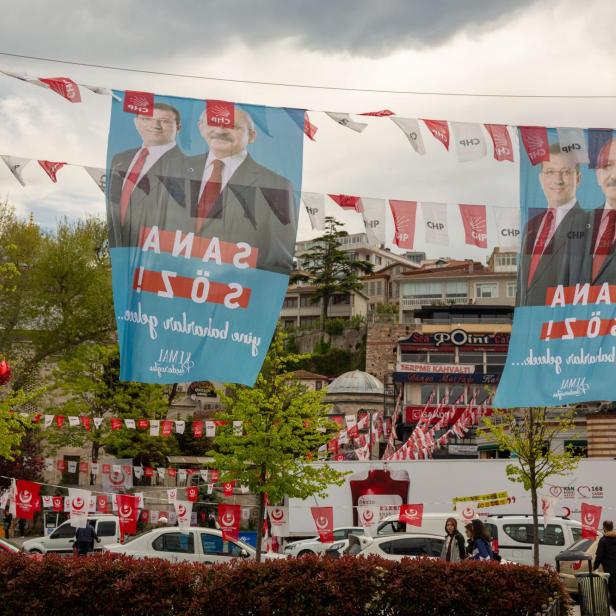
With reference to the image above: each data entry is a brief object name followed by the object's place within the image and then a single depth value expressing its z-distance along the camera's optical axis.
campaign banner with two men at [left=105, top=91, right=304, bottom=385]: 12.93
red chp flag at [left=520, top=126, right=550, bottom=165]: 15.02
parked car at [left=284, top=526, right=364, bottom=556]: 28.81
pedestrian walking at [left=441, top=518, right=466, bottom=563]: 15.09
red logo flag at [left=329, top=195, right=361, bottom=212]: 16.28
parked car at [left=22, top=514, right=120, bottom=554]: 29.38
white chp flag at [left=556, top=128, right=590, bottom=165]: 14.92
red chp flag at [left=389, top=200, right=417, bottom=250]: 16.11
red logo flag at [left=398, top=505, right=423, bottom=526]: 23.81
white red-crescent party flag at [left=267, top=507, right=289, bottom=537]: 24.98
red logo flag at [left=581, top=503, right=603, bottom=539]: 24.91
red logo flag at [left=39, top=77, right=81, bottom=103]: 13.78
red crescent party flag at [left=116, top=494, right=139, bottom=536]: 25.33
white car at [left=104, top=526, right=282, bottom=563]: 21.14
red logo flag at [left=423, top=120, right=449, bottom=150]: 15.36
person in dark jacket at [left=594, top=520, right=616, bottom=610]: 13.87
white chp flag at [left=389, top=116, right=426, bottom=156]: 15.40
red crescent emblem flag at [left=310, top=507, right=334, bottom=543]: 23.95
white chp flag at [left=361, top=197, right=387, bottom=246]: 16.05
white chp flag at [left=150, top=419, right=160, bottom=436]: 36.29
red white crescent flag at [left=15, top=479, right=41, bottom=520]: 25.23
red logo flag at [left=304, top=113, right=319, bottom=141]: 14.05
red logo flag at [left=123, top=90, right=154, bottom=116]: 13.29
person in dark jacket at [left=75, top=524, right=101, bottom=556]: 22.23
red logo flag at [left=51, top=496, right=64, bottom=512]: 29.72
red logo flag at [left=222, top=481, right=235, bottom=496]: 30.66
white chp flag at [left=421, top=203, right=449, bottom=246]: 15.98
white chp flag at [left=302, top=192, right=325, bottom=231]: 16.00
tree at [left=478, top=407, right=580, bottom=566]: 25.27
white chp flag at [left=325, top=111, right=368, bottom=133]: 15.13
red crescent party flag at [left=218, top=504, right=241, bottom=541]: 22.55
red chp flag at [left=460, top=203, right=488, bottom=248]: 15.66
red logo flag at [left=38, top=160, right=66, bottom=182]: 15.64
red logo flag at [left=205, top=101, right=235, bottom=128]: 13.52
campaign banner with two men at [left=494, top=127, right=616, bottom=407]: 14.62
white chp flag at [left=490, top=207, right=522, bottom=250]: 15.30
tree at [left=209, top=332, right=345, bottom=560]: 25.25
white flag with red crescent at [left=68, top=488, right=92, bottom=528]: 22.84
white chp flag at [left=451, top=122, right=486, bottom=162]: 15.32
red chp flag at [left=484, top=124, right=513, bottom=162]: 15.21
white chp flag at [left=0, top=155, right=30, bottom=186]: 15.41
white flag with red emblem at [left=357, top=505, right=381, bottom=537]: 25.52
